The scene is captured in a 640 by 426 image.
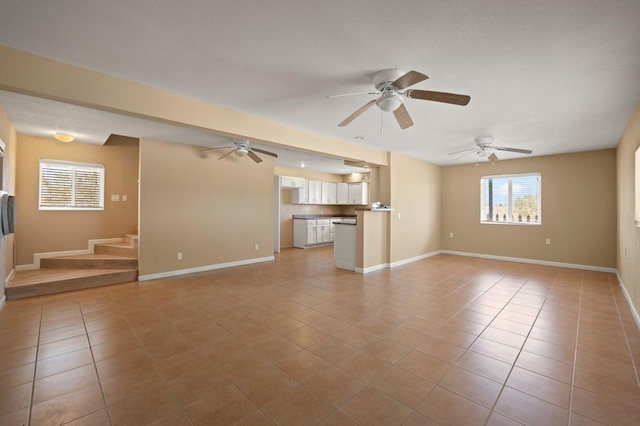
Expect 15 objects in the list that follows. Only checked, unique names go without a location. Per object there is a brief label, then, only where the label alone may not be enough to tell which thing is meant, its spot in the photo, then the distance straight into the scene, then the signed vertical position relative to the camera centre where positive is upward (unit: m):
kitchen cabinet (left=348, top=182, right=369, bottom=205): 9.77 +0.80
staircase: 3.97 -0.99
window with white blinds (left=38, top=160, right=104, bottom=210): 5.09 +0.54
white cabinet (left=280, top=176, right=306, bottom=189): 8.27 +1.01
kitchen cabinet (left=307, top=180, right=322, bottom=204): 9.09 +0.79
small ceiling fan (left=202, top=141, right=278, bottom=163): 5.09 +1.25
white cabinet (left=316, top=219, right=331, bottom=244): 9.17 -0.52
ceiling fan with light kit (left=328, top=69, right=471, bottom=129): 2.22 +1.09
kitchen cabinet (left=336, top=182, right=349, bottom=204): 10.10 +0.81
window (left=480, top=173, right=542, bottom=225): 6.50 +0.43
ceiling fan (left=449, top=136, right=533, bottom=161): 4.69 +1.24
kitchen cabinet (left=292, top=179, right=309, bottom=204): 8.82 +0.67
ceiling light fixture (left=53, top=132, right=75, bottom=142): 4.36 +1.23
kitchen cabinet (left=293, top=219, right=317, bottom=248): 8.76 -0.58
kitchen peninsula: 5.50 -0.57
